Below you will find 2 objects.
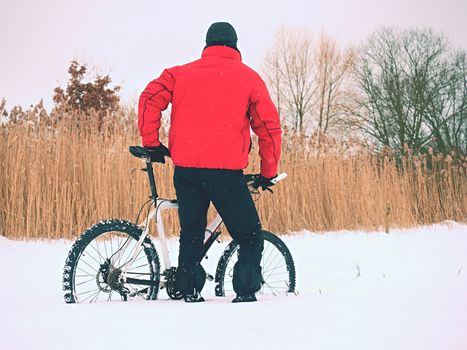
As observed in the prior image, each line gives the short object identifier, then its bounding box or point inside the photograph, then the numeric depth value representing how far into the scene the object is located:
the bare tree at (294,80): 25.41
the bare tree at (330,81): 24.80
